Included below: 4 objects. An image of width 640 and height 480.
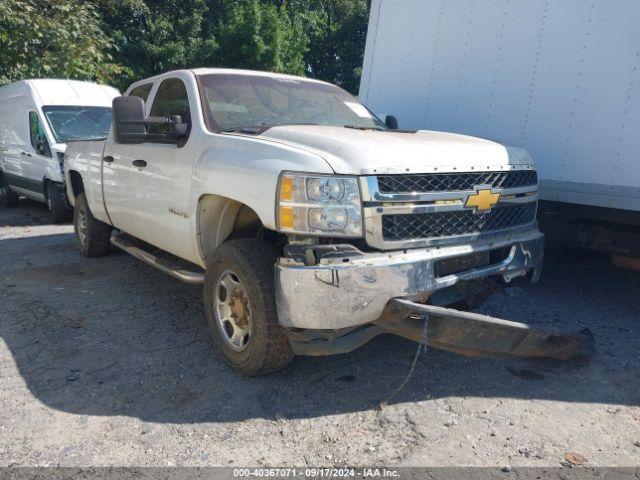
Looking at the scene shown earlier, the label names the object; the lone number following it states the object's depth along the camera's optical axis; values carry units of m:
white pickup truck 2.95
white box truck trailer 4.24
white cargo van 9.08
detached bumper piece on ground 3.02
